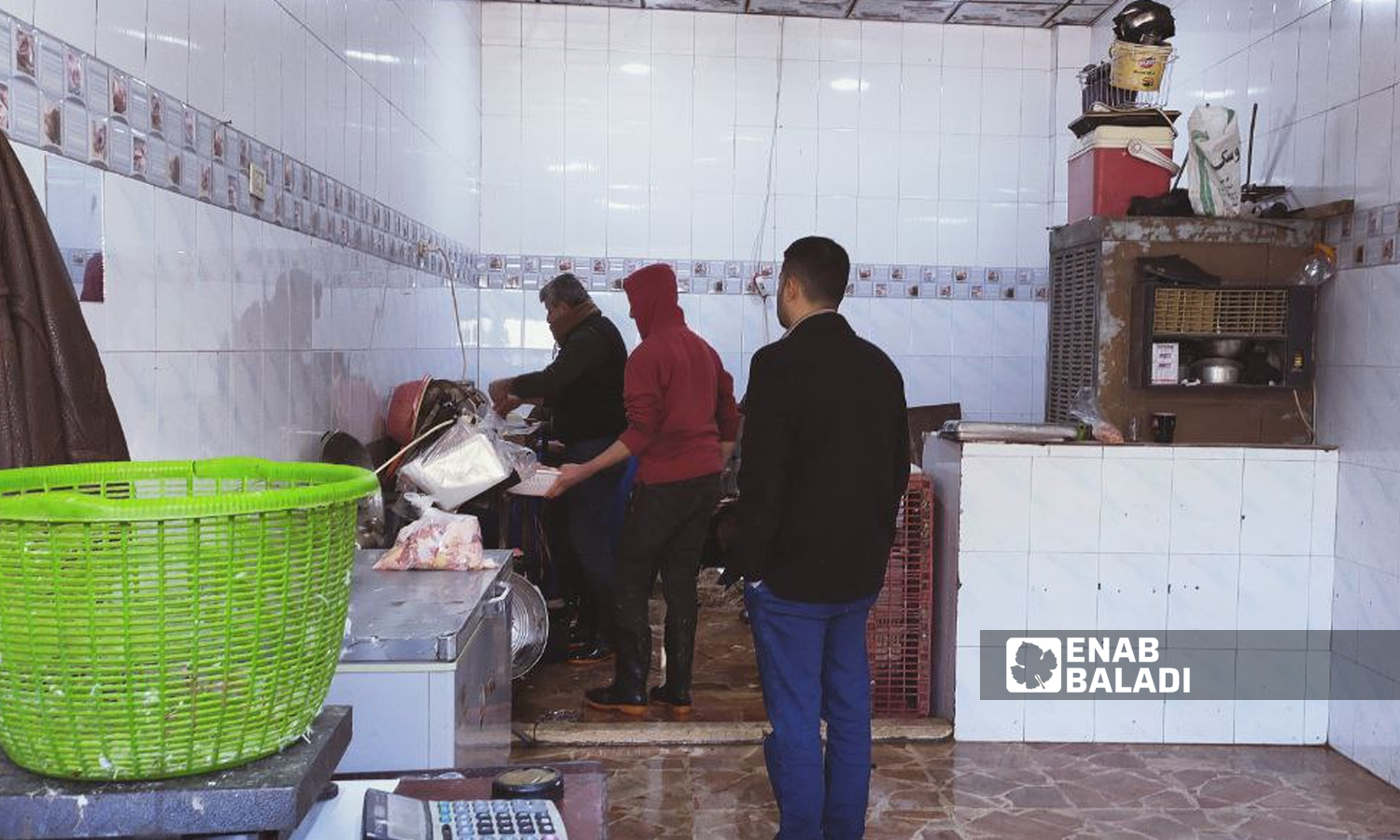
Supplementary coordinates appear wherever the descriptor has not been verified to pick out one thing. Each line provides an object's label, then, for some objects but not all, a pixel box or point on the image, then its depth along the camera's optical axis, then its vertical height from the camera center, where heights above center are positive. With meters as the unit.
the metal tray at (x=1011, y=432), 4.29 -0.22
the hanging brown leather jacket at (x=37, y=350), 1.72 +0.00
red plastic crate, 4.40 -0.96
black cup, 4.39 -0.20
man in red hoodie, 4.23 -0.41
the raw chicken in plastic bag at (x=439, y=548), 2.87 -0.47
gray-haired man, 4.84 -0.17
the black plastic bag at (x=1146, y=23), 4.63 +1.39
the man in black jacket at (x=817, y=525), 2.98 -0.41
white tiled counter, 4.28 -0.68
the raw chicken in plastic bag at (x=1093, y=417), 4.33 -0.17
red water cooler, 4.66 +0.83
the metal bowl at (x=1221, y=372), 4.43 +0.02
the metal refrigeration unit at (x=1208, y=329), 4.41 +0.17
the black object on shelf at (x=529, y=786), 1.51 -0.55
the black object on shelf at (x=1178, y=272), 4.37 +0.39
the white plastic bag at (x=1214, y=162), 4.43 +0.81
